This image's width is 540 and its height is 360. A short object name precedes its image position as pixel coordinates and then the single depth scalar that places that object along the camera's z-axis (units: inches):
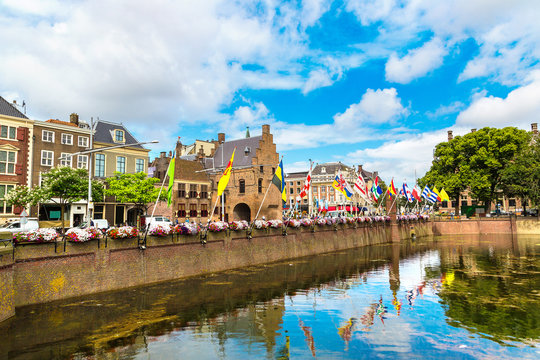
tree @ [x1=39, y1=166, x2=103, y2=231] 1240.2
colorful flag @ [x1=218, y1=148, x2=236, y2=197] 1008.2
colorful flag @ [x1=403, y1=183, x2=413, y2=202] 2005.4
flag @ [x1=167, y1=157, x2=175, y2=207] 857.5
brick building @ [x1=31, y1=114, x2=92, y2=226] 1503.4
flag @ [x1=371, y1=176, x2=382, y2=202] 1788.9
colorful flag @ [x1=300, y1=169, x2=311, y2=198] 1419.3
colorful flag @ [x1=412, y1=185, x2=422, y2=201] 2190.9
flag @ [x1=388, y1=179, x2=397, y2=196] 1935.8
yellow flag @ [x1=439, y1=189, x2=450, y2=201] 2406.5
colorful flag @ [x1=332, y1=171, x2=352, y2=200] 1582.2
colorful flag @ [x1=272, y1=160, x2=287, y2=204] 1171.3
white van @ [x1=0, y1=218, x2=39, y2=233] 999.9
